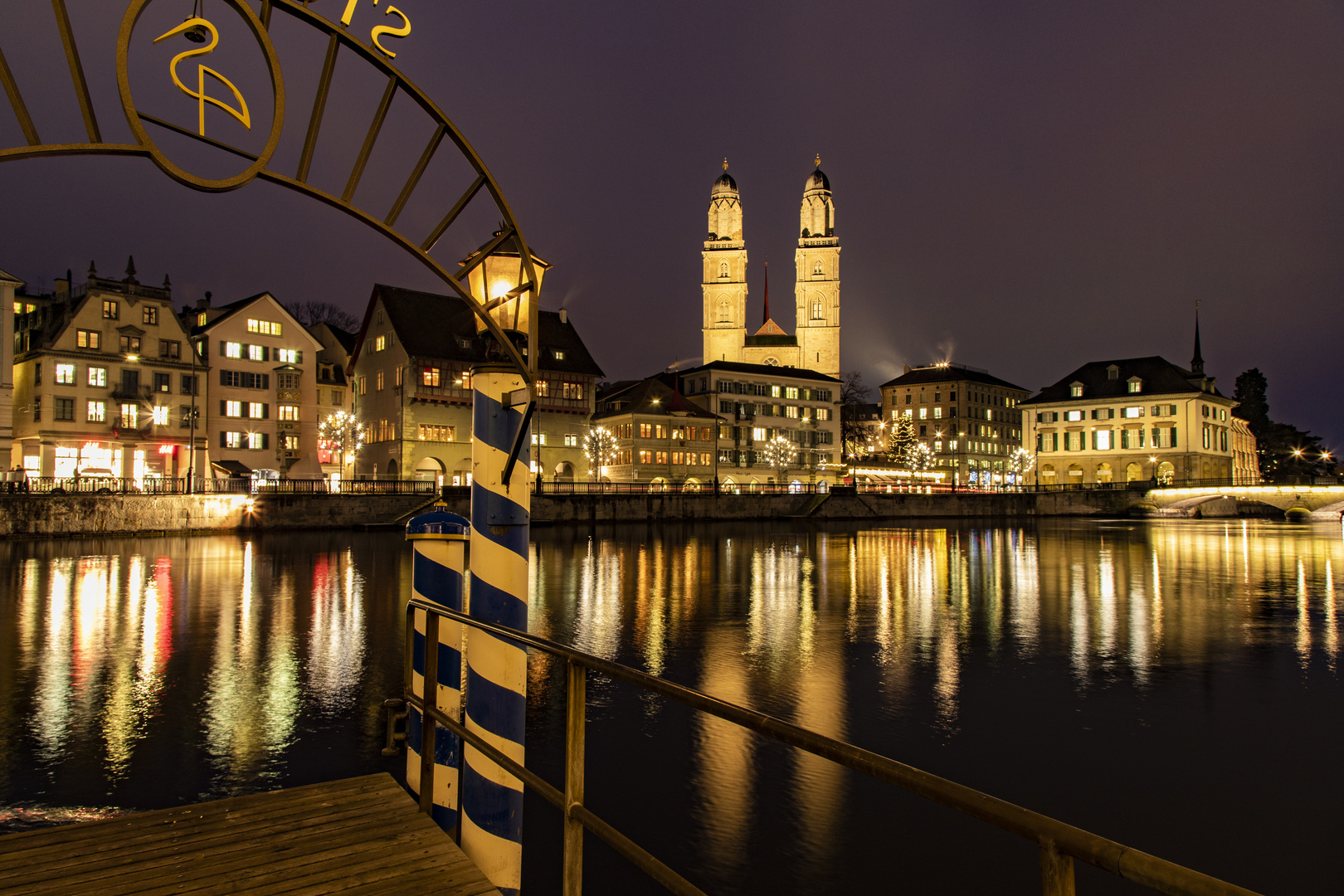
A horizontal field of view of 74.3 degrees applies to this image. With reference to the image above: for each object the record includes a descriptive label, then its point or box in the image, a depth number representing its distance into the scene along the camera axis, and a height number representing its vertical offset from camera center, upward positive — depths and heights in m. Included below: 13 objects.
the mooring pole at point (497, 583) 5.41 -0.60
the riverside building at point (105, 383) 52.84 +6.40
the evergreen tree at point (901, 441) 108.44 +5.73
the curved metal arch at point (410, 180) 4.78 +1.81
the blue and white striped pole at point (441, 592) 6.11 -0.74
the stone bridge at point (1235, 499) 80.56 -1.10
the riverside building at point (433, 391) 61.47 +7.05
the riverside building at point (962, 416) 132.25 +11.08
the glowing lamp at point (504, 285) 5.89 +1.37
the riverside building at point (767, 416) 87.25 +7.42
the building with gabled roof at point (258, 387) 60.06 +6.97
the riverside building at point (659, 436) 77.19 +4.64
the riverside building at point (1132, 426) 98.75 +7.22
